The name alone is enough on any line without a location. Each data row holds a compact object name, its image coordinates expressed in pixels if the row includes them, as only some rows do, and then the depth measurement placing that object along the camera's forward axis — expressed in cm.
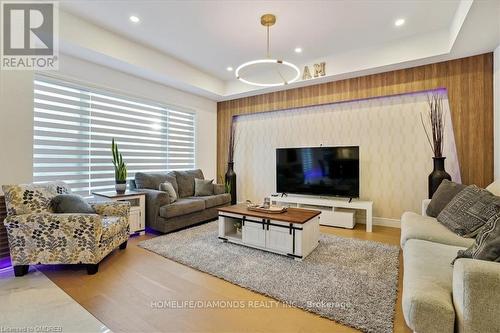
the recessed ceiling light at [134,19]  314
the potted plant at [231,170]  552
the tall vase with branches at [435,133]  346
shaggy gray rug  185
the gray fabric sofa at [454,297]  109
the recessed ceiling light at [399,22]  319
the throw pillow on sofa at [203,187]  479
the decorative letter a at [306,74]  450
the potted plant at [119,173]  374
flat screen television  421
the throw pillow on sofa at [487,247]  126
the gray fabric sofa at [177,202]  371
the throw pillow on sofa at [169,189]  395
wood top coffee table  274
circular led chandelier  304
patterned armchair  235
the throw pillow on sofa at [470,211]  205
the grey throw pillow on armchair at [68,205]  257
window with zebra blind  337
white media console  400
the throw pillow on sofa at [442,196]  263
